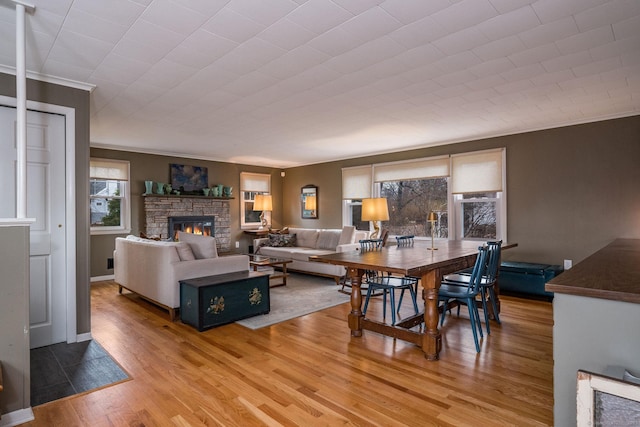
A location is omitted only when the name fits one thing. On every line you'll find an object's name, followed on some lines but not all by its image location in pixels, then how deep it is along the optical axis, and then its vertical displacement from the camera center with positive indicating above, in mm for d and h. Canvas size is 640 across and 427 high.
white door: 3018 +69
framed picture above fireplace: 7172 +764
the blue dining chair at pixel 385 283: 3567 -731
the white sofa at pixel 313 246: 5992 -647
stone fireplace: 6720 +23
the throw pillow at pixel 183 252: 4012 -429
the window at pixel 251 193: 8289 +499
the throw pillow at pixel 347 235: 6320 -407
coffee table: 5334 -752
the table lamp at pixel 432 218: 3874 -62
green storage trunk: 3580 -903
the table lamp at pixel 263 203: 7930 +235
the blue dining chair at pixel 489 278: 3361 -691
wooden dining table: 2783 -494
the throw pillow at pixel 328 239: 6816 -505
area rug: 3915 -1157
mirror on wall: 8320 +272
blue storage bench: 4656 -883
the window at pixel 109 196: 6227 +331
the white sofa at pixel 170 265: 3918 -602
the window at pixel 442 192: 5629 +370
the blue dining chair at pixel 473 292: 3049 -713
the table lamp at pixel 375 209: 4625 +49
